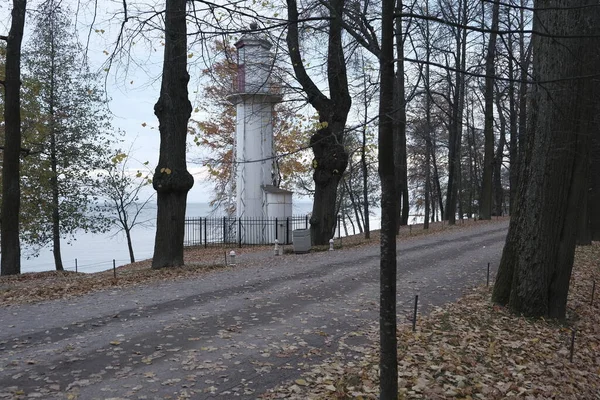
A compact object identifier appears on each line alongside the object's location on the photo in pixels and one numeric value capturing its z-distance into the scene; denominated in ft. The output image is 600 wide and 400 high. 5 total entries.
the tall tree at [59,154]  64.75
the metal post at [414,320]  23.81
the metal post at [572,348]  21.83
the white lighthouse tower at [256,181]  77.36
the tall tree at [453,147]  75.35
